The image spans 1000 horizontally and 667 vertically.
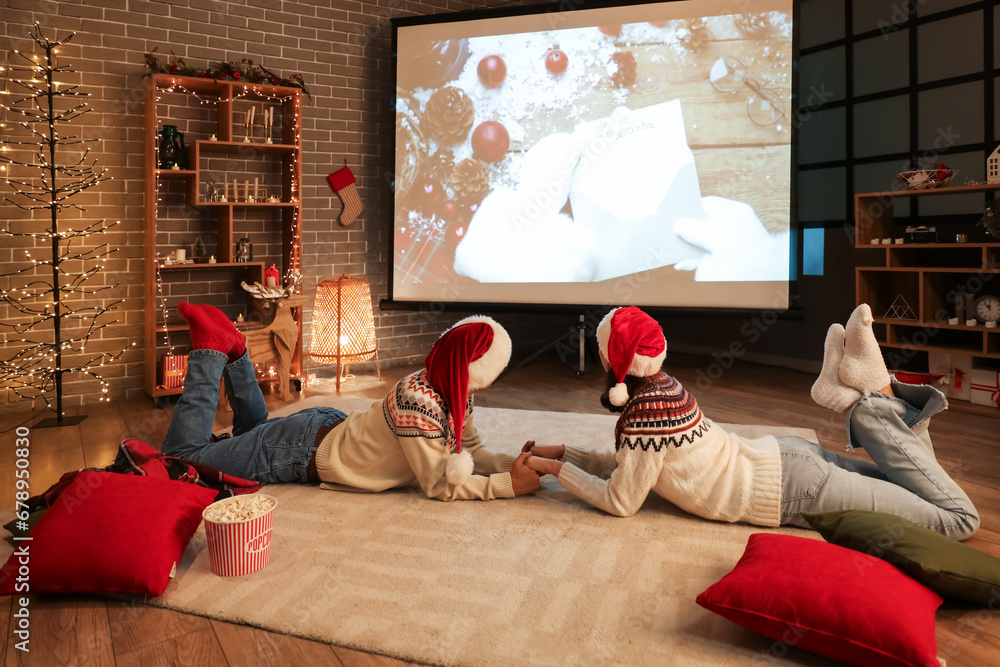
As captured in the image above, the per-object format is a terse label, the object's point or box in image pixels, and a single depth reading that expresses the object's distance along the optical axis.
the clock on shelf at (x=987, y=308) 3.71
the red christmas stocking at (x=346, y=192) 4.82
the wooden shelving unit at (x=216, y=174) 3.95
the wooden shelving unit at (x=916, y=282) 3.93
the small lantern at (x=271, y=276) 4.20
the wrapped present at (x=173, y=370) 3.96
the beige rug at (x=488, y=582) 1.56
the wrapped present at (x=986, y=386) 3.72
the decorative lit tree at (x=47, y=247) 3.65
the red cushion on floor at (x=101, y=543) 1.69
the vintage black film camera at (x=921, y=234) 4.00
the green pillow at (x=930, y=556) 1.61
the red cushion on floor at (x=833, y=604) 1.39
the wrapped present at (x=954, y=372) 3.88
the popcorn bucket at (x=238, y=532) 1.83
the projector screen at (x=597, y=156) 4.03
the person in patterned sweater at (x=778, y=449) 2.02
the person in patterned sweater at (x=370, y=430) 2.19
